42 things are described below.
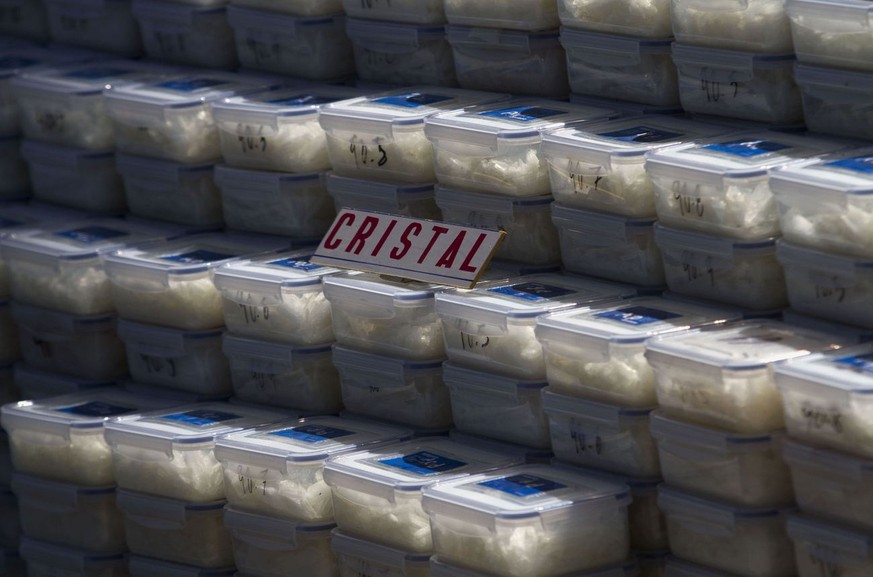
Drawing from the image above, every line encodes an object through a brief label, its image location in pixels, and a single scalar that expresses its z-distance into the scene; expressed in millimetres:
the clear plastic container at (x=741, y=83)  4691
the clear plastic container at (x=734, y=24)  4635
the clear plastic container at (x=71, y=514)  5579
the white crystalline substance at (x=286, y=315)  5285
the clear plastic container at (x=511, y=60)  5300
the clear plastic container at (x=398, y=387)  5079
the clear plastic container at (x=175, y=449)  5229
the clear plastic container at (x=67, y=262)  5834
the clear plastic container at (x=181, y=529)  5297
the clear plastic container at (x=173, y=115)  5853
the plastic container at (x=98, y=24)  6635
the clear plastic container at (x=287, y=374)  5345
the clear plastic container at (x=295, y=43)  5876
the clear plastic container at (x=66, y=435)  5507
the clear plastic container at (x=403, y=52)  5605
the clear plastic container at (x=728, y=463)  4259
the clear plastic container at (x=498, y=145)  5015
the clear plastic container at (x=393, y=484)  4676
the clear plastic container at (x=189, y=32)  6248
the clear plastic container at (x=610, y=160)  4767
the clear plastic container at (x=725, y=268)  4526
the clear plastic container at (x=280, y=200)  5624
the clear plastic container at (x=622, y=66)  4992
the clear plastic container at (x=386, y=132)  5285
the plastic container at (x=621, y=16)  4928
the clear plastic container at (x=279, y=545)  5000
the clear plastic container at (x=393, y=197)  5330
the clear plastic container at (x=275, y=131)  5571
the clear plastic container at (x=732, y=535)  4293
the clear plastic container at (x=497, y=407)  4823
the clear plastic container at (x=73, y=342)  5909
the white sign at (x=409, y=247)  4906
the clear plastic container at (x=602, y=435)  4552
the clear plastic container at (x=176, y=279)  5563
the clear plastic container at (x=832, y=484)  4007
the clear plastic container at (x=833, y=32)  4402
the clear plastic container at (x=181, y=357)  5627
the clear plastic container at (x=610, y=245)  4819
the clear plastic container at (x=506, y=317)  4774
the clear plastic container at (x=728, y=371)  4218
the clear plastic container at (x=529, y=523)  4372
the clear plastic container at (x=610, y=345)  4515
